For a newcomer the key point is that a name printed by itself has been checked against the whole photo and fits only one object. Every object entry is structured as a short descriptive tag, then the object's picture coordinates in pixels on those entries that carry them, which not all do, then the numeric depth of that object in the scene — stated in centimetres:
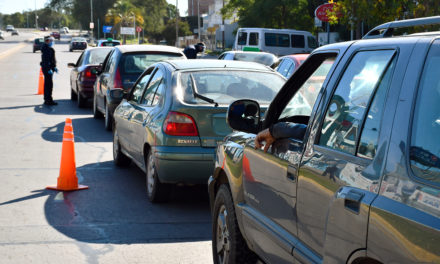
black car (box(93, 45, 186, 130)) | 1346
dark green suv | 260
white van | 3148
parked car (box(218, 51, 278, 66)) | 1981
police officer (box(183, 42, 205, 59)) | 2130
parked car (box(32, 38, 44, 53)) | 7075
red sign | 2531
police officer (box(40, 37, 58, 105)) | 1917
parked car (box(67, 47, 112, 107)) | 1841
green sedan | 741
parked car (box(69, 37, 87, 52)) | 7725
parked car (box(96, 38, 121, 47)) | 3331
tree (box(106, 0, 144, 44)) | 10675
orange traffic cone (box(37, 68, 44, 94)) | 2341
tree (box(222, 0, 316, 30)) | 4528
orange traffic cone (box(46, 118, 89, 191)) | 835
